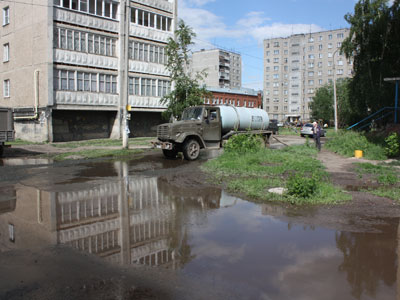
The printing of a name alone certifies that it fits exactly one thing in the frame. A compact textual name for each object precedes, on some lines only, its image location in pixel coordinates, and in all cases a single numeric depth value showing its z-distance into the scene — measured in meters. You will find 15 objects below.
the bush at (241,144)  16.52
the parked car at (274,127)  44.01
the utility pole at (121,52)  30.36
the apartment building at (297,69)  103.69
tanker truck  16.38
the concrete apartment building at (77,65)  27.08
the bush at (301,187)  8.29
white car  40.11
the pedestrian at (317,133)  20.95
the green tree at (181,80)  25.06
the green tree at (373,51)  25.23
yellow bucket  16.88
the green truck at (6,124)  17.23
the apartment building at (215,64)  116.06
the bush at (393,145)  15.78
